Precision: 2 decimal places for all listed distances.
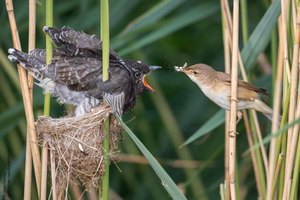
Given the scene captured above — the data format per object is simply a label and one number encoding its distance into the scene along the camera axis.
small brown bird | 6.05
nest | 5.48
